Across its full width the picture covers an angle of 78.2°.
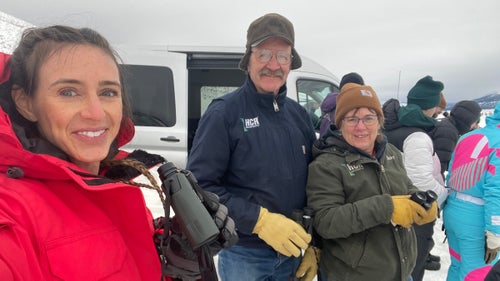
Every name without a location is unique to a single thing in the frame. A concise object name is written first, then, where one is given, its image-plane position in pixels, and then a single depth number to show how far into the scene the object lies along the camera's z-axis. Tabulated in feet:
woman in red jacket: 2.19
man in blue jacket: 4.97
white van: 12.51
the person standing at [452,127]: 10.32
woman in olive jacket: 5.13
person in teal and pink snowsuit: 6.67
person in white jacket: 8.07
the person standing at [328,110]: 10.57
